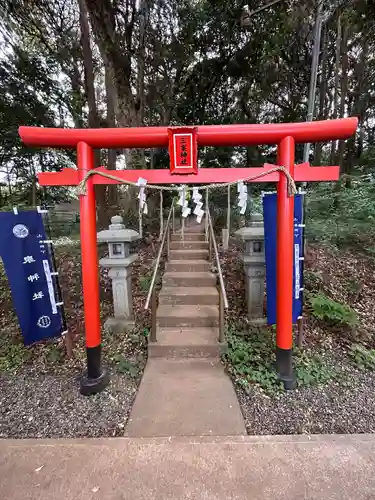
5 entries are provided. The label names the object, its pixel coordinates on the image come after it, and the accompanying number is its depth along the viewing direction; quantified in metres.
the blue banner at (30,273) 2.92
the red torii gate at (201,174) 2.64
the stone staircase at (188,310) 3.39
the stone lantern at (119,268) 3.70
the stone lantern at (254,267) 3.78
